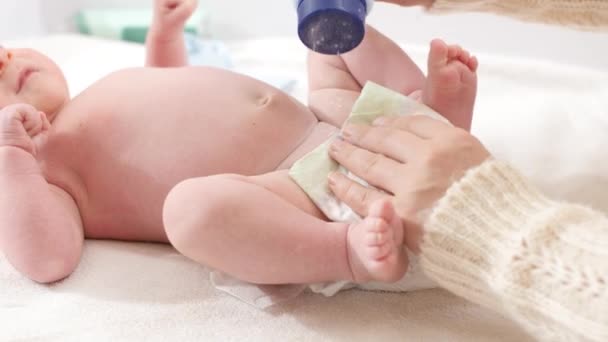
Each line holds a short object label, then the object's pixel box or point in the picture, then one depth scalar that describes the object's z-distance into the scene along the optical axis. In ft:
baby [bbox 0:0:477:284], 2.75
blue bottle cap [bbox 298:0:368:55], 2.78
